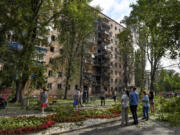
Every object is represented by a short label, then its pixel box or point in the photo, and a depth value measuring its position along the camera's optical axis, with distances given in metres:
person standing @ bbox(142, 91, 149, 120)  10.23
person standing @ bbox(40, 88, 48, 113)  11.57
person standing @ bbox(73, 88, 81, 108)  14.26
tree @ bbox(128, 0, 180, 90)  7.72
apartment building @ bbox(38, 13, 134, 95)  41.33
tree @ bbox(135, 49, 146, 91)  31.99
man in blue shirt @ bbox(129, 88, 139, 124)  8.81
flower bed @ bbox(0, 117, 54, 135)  6.50
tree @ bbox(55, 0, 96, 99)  18.05
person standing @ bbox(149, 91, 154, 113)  13.58
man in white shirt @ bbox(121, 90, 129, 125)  8.74
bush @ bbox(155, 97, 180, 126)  4.54
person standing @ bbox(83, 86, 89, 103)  19.76
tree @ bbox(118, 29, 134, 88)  26.14
